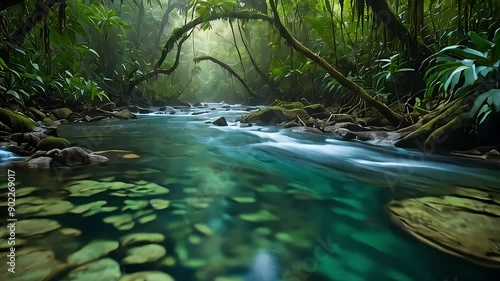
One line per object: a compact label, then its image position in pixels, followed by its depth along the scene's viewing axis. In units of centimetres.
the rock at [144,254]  137
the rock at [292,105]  937
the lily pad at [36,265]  122
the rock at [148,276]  124
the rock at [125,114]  897
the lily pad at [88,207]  192
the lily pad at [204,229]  170
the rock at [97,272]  123
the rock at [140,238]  154
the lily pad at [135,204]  201
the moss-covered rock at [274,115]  830
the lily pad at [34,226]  160
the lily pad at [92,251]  136
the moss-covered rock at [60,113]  741
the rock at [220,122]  807
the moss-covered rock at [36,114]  620
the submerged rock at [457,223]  152
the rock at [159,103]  1733
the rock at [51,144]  338
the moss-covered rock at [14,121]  446
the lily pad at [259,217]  192
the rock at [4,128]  436
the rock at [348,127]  592
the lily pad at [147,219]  181
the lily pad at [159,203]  205
